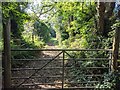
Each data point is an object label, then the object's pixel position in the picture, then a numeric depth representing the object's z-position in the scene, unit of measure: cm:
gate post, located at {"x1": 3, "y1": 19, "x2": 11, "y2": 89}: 425
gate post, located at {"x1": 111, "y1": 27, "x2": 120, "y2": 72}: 443
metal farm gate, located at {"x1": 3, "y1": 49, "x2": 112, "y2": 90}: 467
